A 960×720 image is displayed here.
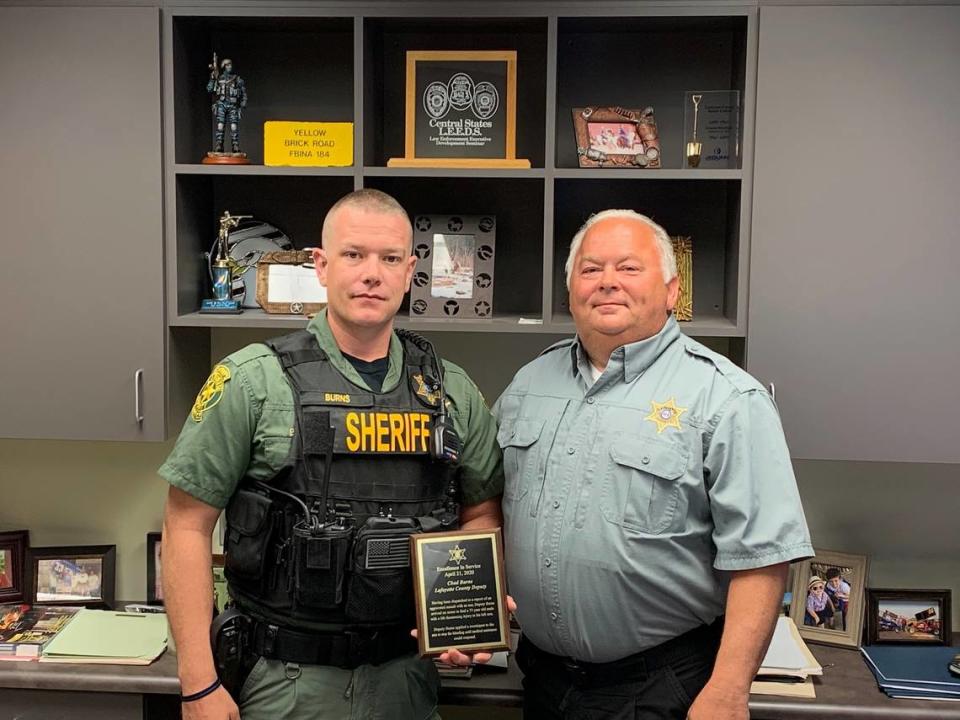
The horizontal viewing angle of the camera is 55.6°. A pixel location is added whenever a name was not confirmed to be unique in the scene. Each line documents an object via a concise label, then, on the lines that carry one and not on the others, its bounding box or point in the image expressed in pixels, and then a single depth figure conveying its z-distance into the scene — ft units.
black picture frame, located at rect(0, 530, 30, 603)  8.25
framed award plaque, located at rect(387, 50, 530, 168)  7.30
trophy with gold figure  7.44
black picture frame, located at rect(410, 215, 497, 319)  7.43
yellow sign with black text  7.34
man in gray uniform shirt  5.45
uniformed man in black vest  5.53
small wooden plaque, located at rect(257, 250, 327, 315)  7.43
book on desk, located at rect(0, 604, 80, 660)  7.07
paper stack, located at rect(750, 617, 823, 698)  6.62
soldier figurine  7.47
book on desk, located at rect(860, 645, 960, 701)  6.66
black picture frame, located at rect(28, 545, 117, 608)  8.22
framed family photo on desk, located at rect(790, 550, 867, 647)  7.61
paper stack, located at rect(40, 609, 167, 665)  6.97
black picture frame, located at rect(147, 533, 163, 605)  8.31
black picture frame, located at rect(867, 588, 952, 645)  7.66
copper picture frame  7.27
